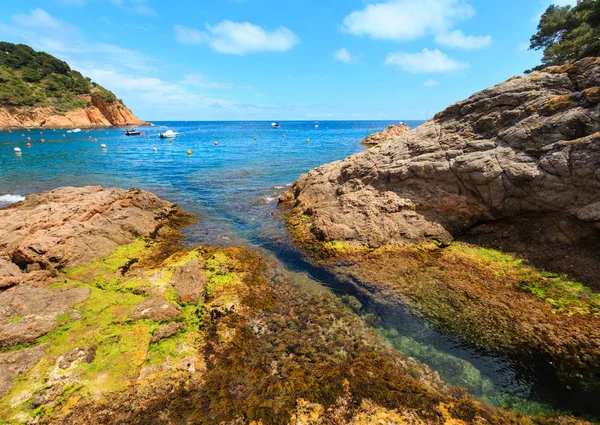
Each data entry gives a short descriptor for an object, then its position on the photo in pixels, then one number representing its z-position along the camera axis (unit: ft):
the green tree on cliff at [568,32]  95.20
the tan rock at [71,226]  32.60
